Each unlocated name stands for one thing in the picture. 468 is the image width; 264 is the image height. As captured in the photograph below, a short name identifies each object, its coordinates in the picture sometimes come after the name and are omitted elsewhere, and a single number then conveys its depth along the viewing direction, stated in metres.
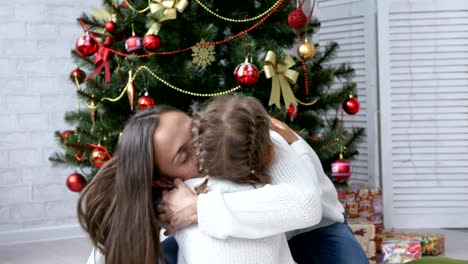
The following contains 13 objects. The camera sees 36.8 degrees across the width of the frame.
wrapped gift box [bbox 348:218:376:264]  3.01
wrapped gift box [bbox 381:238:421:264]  3.08
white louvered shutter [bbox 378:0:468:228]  3.86
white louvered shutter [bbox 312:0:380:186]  3.91
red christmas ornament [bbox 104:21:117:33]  2.39
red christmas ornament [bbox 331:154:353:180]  2.53
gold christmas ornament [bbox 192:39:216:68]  2.31
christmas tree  2.32
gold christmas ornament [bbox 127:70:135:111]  2.28
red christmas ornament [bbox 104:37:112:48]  2.41
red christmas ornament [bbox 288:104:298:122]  2.42
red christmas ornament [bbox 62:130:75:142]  2.49
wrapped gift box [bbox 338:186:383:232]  3.35
